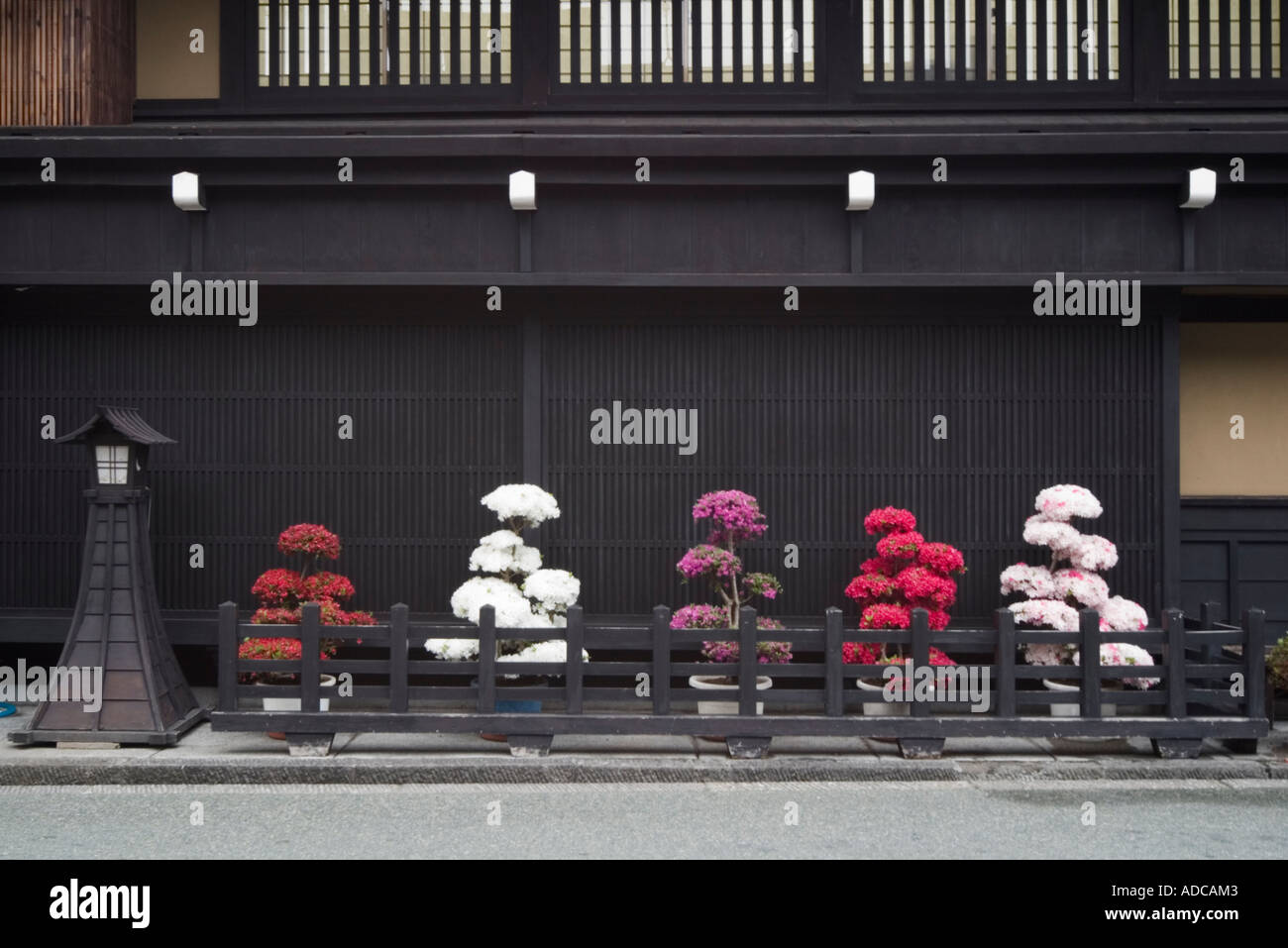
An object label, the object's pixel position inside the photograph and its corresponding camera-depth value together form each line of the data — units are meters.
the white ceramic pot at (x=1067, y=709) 9.06
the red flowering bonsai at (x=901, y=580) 9.13
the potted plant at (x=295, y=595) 8.97
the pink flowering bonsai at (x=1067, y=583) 9.27
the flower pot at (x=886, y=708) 9.05
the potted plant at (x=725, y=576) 9.12
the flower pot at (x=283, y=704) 8.91
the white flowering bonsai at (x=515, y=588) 8.98
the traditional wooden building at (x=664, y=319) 9.89
